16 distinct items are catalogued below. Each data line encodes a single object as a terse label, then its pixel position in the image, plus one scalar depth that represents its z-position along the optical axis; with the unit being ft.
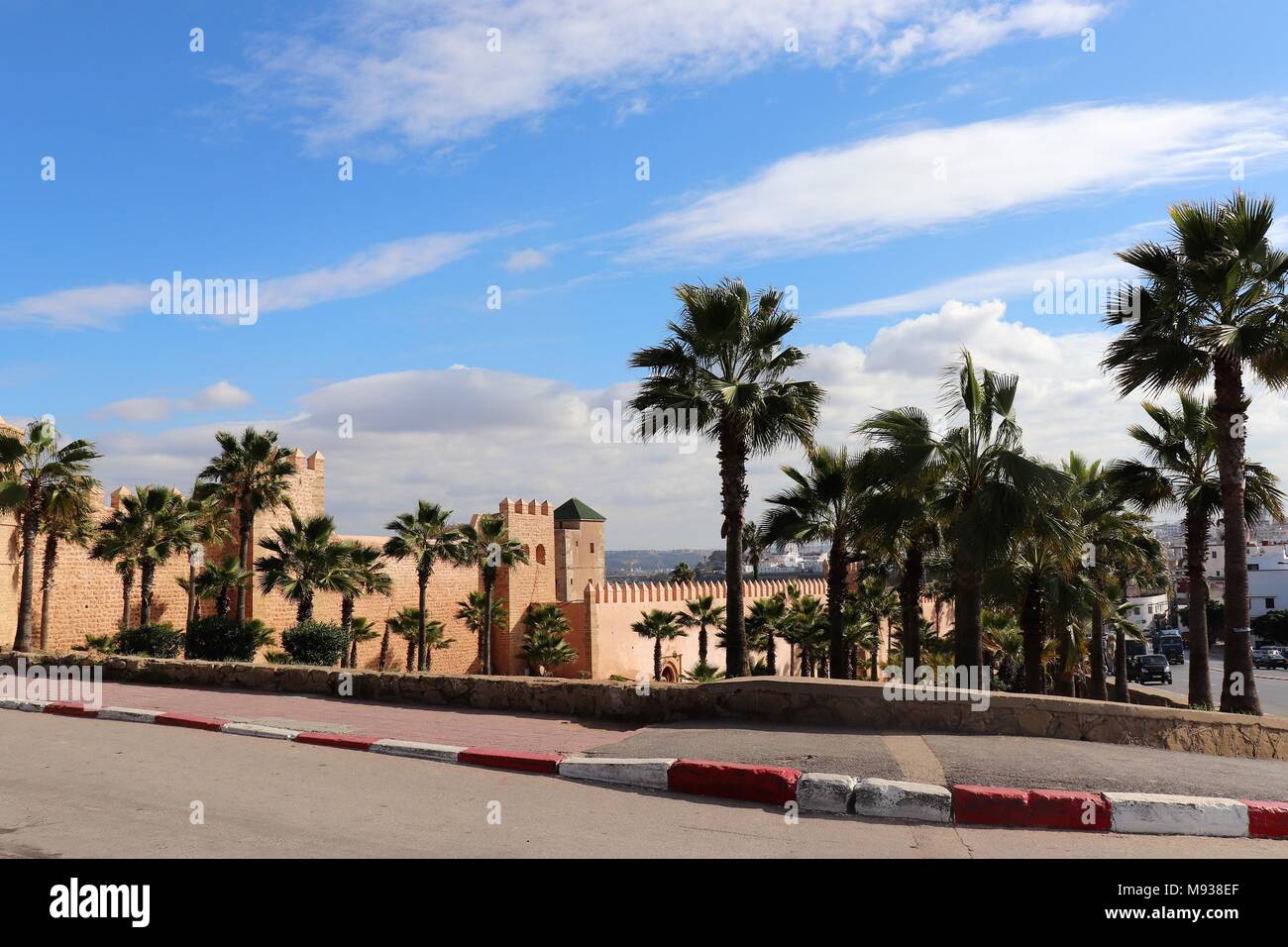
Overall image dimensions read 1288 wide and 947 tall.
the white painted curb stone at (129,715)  37.68
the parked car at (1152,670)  145.07
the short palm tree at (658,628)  134.21
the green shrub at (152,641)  64.49
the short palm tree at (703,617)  131.23
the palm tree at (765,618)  110.42
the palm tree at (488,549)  110.52
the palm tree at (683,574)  229.13
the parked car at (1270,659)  175.82
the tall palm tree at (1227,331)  46.37
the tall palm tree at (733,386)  52.03
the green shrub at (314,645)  65.92
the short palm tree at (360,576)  84.64
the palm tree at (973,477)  42.09
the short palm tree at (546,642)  139.23
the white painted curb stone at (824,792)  23.77
